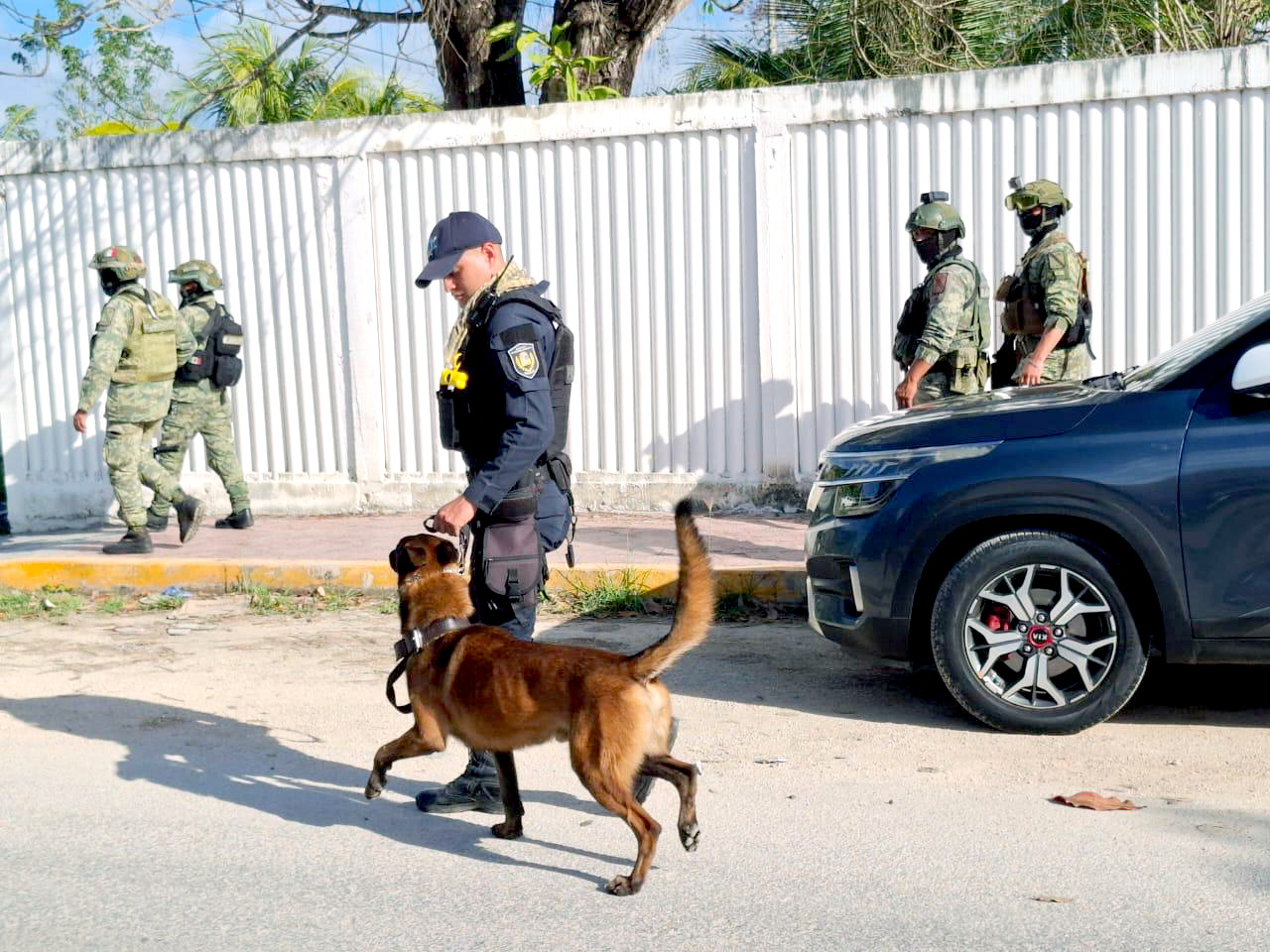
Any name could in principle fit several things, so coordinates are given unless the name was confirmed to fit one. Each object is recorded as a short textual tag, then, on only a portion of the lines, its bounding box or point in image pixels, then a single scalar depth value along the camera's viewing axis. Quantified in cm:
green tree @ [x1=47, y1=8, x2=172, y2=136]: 1206
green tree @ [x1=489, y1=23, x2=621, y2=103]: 1036
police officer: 434
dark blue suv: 496
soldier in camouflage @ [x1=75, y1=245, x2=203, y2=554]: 898
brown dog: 381
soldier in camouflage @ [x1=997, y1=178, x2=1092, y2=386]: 725
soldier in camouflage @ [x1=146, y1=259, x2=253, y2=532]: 964
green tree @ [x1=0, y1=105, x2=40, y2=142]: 2855
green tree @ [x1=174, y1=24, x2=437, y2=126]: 1500
